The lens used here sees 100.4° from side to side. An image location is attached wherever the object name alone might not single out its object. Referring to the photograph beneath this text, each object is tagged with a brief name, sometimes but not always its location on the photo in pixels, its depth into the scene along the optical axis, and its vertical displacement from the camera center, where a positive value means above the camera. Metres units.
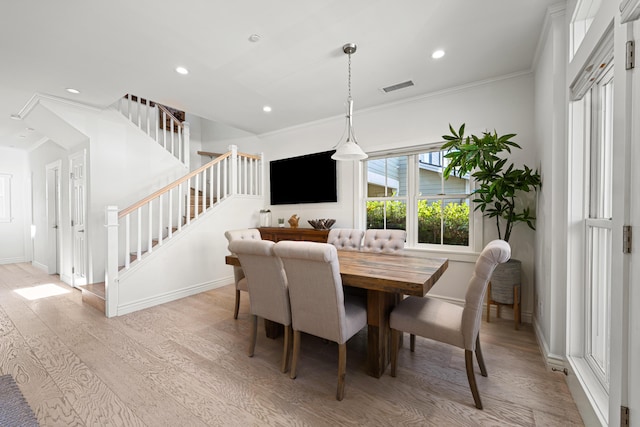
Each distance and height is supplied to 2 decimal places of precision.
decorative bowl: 4.13 -0.20
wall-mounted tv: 4.44 +0.56
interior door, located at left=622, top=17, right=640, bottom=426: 1.07 -0.26
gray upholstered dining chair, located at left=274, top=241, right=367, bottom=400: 1.68 -0.58
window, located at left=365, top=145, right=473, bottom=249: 3.49 +0.15
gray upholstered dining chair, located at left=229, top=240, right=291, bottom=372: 1.93 -0.54
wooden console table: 3.92 -0.36
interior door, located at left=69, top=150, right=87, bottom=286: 4.07 -0.08
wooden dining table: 1.72 -0.48
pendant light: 2.50 +0.59
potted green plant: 2.59 +0.26
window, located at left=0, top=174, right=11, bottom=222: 5.96 +0.34
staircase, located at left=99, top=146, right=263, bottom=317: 3.17 -0.53
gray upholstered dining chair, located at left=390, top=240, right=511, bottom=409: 1.63 -0.75
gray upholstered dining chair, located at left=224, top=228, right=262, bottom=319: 2.86 -0.65
